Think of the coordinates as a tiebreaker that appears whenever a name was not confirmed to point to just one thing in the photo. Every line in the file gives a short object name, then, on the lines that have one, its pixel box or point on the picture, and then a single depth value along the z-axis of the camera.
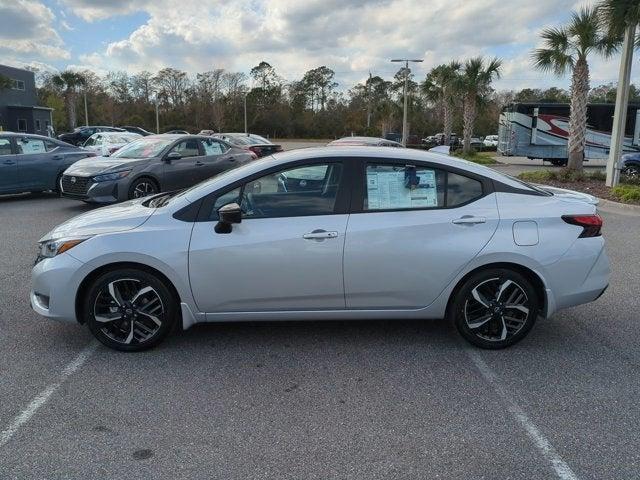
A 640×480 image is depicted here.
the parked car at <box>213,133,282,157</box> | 18.38
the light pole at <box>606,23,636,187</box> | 14.09
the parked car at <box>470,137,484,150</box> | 46.04
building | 54.12
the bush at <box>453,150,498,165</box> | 26.45
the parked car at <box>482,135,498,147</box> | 52.16
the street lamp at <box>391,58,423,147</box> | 34.59
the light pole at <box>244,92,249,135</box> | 72.69
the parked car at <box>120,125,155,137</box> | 40.37
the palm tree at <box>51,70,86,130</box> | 73.03
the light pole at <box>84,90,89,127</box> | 71.12
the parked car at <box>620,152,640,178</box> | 17.64
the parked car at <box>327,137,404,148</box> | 13.58
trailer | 27.16
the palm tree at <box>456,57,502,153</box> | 28.52
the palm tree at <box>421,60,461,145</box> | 29.58
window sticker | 4.13
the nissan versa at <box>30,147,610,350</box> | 3.97
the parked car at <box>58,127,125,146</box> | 36.06
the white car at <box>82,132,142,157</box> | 21.72
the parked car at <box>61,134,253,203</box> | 10.02
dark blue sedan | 11.55
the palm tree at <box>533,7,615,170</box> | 15.85
